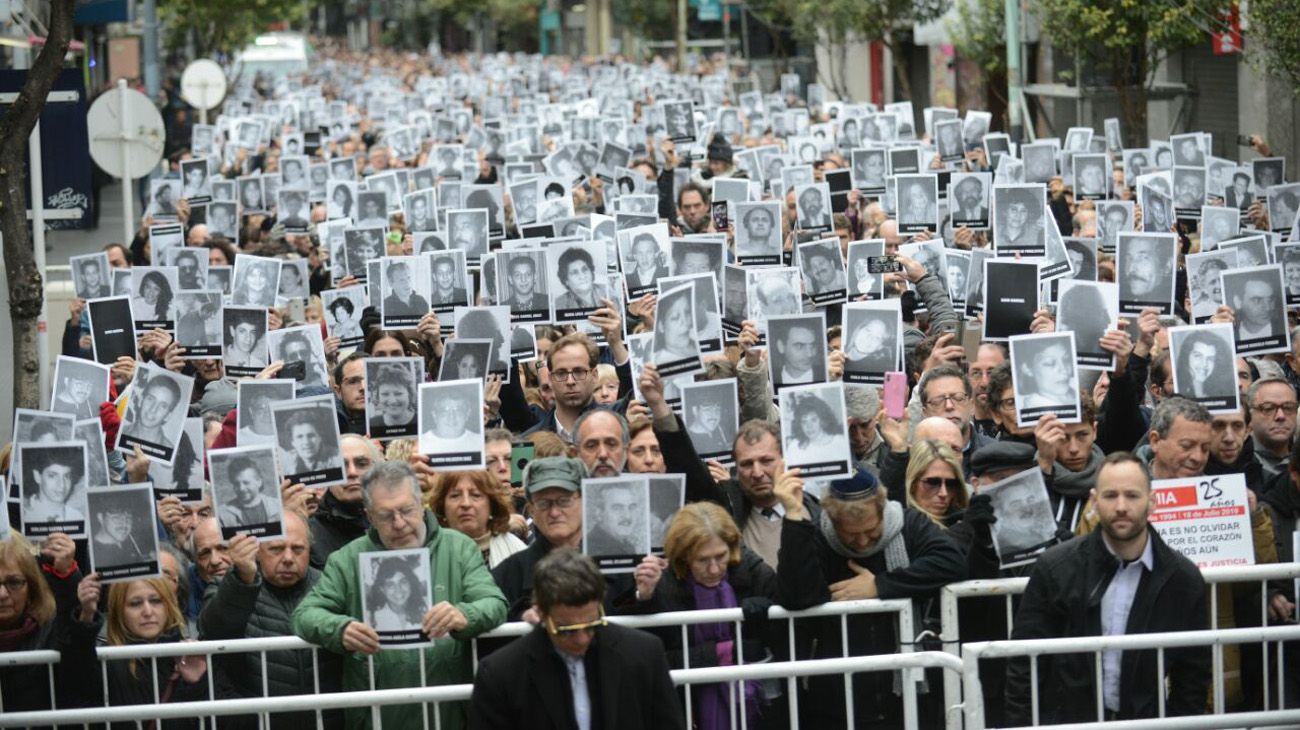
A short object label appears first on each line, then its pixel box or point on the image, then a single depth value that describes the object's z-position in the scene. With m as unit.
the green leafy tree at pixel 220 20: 45.59
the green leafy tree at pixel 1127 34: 22.62
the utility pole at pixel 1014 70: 27.94
